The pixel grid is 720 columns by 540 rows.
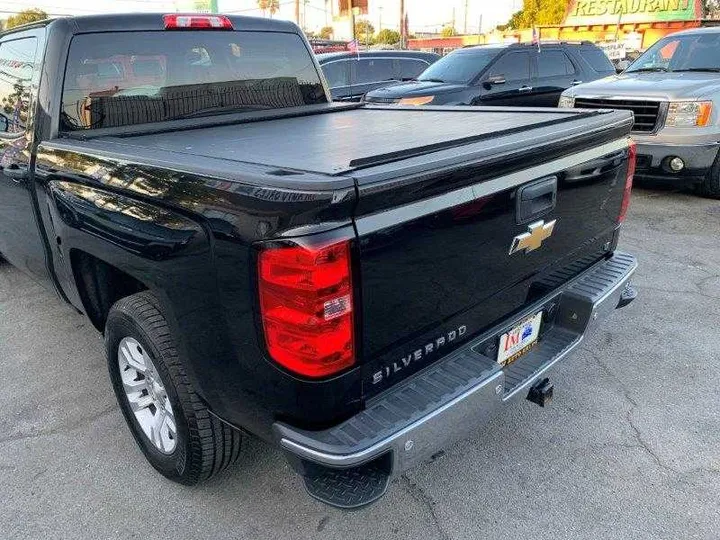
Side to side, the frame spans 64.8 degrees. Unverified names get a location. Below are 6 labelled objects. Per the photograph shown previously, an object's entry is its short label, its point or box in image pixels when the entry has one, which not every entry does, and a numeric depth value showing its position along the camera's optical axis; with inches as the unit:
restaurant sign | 1512.1
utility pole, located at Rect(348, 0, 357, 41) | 1048.8
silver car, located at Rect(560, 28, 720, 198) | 247.6
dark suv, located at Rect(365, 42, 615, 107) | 343.6
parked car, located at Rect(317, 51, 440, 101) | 418.3
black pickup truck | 68.5
